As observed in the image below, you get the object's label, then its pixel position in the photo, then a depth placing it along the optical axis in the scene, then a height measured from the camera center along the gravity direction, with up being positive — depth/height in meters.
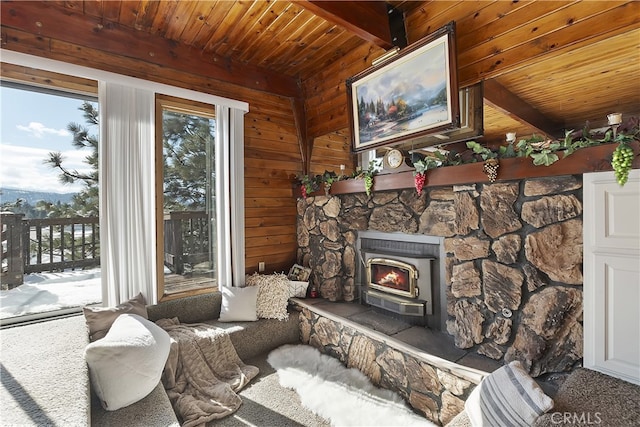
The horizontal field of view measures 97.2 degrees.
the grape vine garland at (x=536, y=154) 1.34 +0.32
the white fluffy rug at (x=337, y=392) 1.87 -1.38
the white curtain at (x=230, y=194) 2.94 +0.18
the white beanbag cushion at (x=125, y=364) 1.44 -0.81
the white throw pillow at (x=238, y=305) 2.74 -0.92
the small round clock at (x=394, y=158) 2.33 +0.43
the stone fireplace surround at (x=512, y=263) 1.56 -0.35
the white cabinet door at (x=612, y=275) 1.37 -0.35
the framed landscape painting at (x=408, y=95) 1.87 +0.87
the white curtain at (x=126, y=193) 2.36 +0.17
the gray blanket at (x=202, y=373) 1.90 -1.28
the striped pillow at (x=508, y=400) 1.16 -0.85
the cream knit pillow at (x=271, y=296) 2.87 -0.88
